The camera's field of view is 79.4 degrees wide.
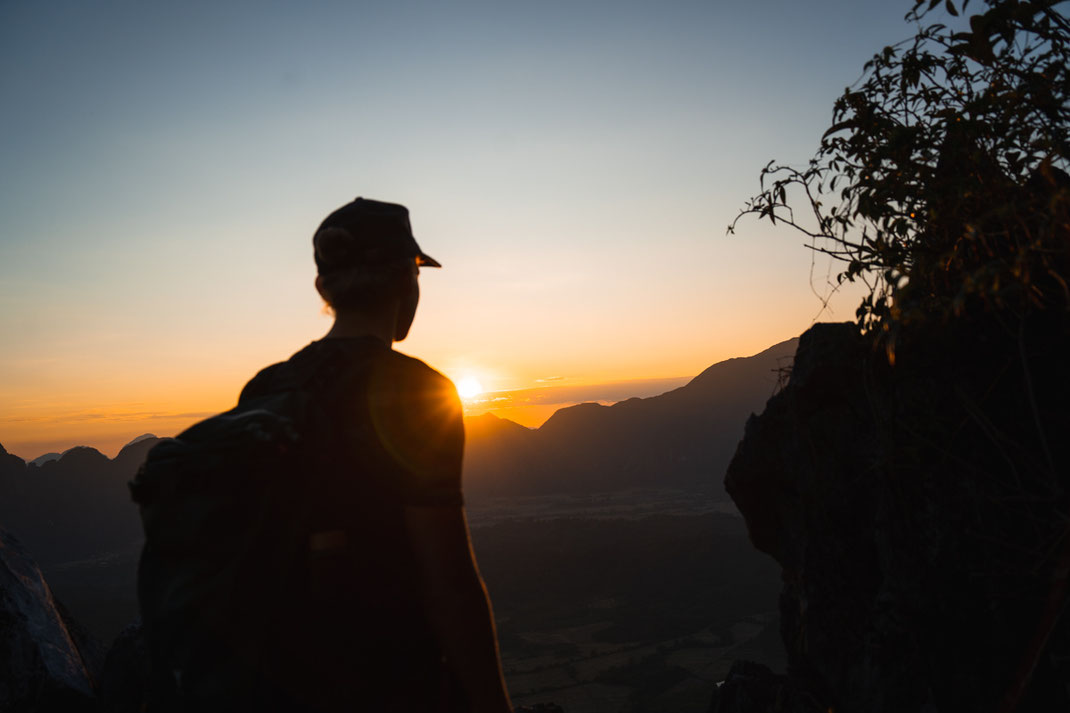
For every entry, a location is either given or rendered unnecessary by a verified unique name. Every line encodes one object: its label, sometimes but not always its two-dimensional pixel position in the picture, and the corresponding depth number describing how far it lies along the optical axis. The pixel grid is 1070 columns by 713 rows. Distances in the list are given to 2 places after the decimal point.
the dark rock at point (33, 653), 5.10
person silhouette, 1.65
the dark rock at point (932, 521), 3.47
